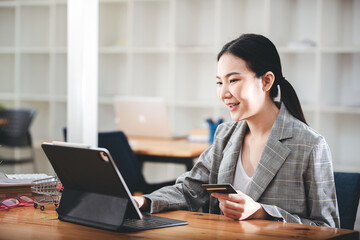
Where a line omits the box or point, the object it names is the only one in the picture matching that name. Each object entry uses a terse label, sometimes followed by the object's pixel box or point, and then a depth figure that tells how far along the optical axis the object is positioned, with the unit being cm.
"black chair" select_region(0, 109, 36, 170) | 467
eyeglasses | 188
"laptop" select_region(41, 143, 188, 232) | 154
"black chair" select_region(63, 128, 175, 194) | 360
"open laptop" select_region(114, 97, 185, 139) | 445
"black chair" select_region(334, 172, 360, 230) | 193
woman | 179
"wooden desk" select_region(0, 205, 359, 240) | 148
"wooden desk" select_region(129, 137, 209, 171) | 384
